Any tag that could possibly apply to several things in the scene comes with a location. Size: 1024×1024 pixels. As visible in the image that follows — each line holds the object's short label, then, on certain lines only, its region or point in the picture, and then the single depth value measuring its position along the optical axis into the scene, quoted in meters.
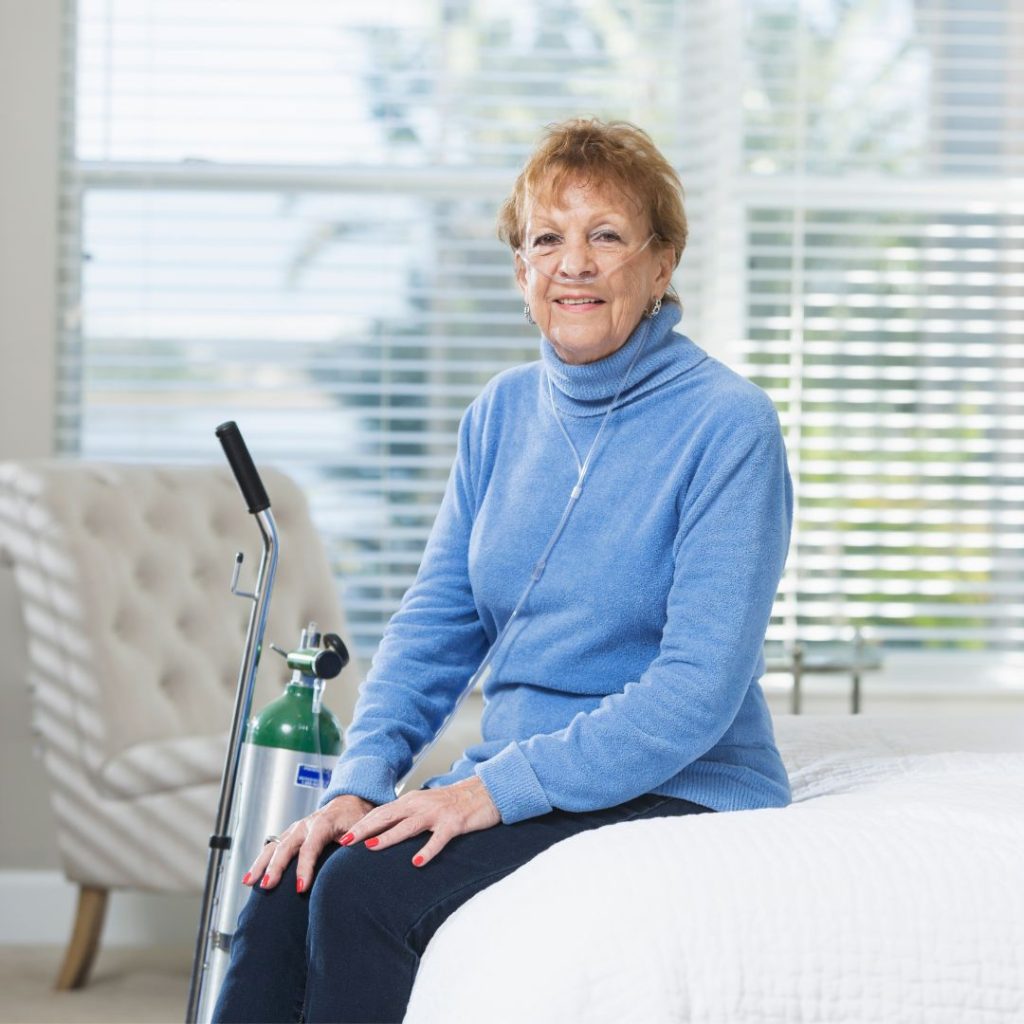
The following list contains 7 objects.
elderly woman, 2.58
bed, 2.35
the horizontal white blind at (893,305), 4.27
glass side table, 3.93
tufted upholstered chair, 3.73
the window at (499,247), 4.23
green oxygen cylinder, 2.87
